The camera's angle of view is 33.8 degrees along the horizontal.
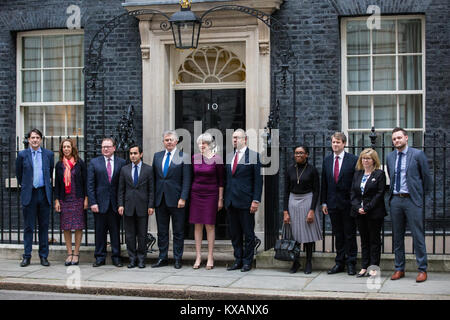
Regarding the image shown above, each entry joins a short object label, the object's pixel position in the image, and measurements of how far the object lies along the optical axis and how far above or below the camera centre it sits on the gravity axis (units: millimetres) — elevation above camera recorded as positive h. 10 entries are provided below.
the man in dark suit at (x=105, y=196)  10352 -575
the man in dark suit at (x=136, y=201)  10219 -636
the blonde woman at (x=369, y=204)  9195 -623
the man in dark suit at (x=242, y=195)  9945 -546
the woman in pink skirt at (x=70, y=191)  10383 -505
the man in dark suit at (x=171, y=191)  10195 -501
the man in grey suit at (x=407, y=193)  9000 -481
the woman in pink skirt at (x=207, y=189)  10109 -471
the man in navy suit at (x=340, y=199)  9555 -580
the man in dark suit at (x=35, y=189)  10414 -476
